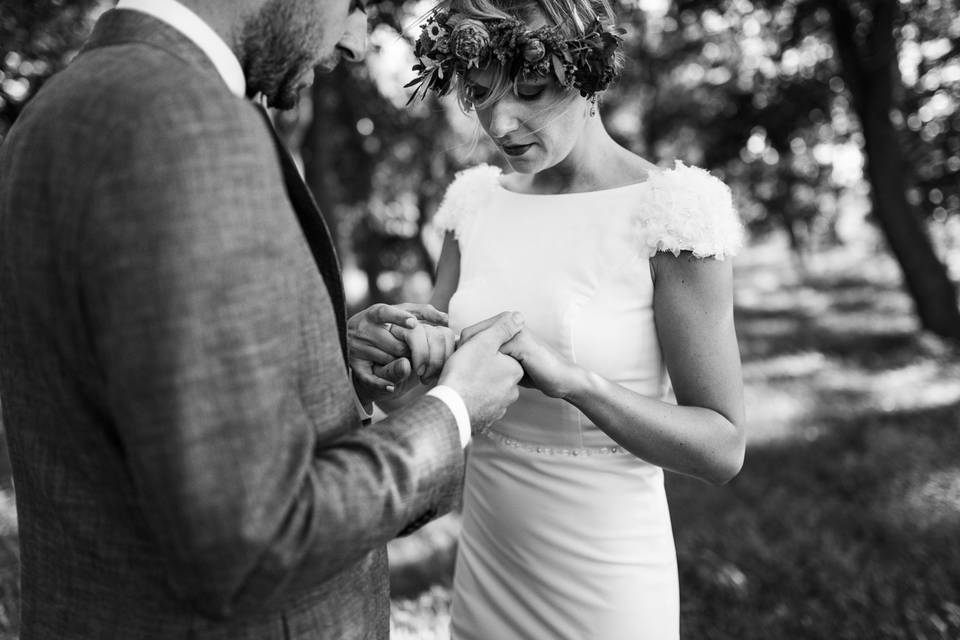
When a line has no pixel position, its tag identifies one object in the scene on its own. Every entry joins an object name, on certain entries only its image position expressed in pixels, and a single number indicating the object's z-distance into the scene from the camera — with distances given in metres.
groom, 1.03
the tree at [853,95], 8.41
